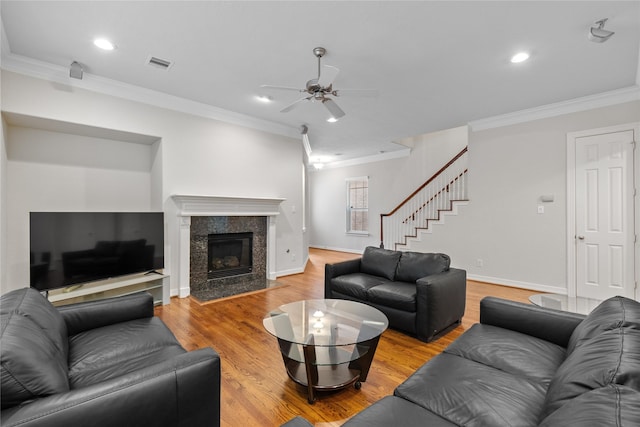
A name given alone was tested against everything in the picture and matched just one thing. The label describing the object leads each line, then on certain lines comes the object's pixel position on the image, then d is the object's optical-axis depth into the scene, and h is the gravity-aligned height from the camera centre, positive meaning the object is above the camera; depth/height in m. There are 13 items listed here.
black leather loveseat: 2.84 -0.79
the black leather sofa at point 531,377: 0.84 -0.80
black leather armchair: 1.02 -0.67
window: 8.89 +0.28
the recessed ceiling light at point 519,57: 3.10 +1.67
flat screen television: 3.17 -0.38
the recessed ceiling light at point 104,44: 2.85 +1.66
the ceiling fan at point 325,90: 2.94 +1.27
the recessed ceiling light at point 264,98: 4.20 +1.66
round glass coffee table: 2.00 -0.89
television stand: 3.35 -0.90
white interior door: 4.05 -0.01
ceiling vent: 3.18 +1.66
